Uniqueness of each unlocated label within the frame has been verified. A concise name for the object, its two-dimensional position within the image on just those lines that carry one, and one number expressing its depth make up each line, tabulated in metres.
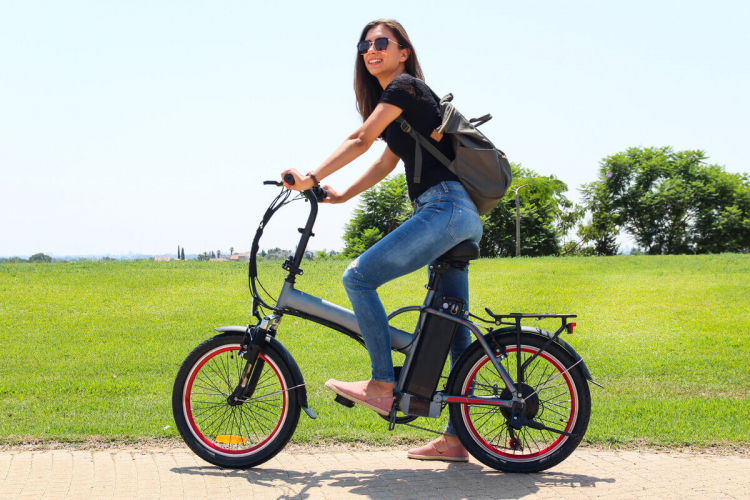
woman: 3.46
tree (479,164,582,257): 39.00
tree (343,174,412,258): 35.28
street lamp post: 33.68
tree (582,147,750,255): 38.62
